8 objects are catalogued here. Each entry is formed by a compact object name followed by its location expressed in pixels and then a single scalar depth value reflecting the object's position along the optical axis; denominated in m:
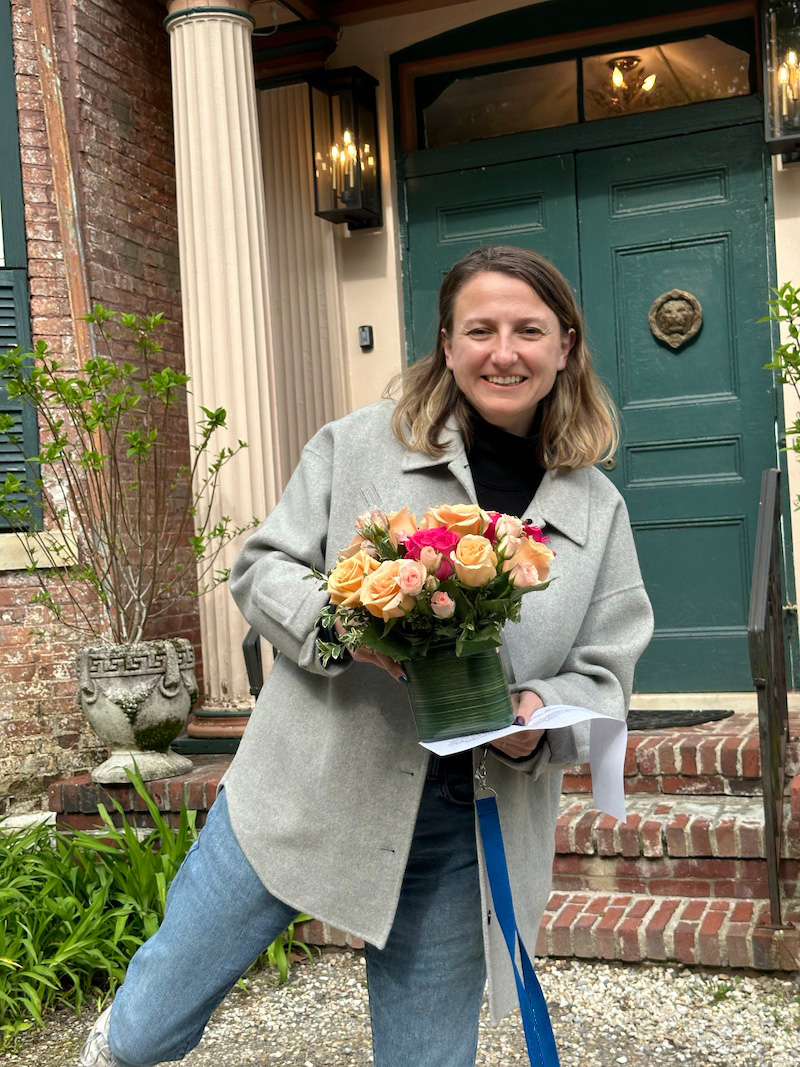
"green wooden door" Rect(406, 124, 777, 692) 5.67
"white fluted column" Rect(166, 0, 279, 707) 5.28
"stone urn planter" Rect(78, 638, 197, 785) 4.82
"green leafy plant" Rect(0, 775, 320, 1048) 3.85
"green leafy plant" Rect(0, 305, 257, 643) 4.91
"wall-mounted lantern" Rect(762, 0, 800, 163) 5.20
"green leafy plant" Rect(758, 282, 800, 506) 4.20
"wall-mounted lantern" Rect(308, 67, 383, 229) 6.07
